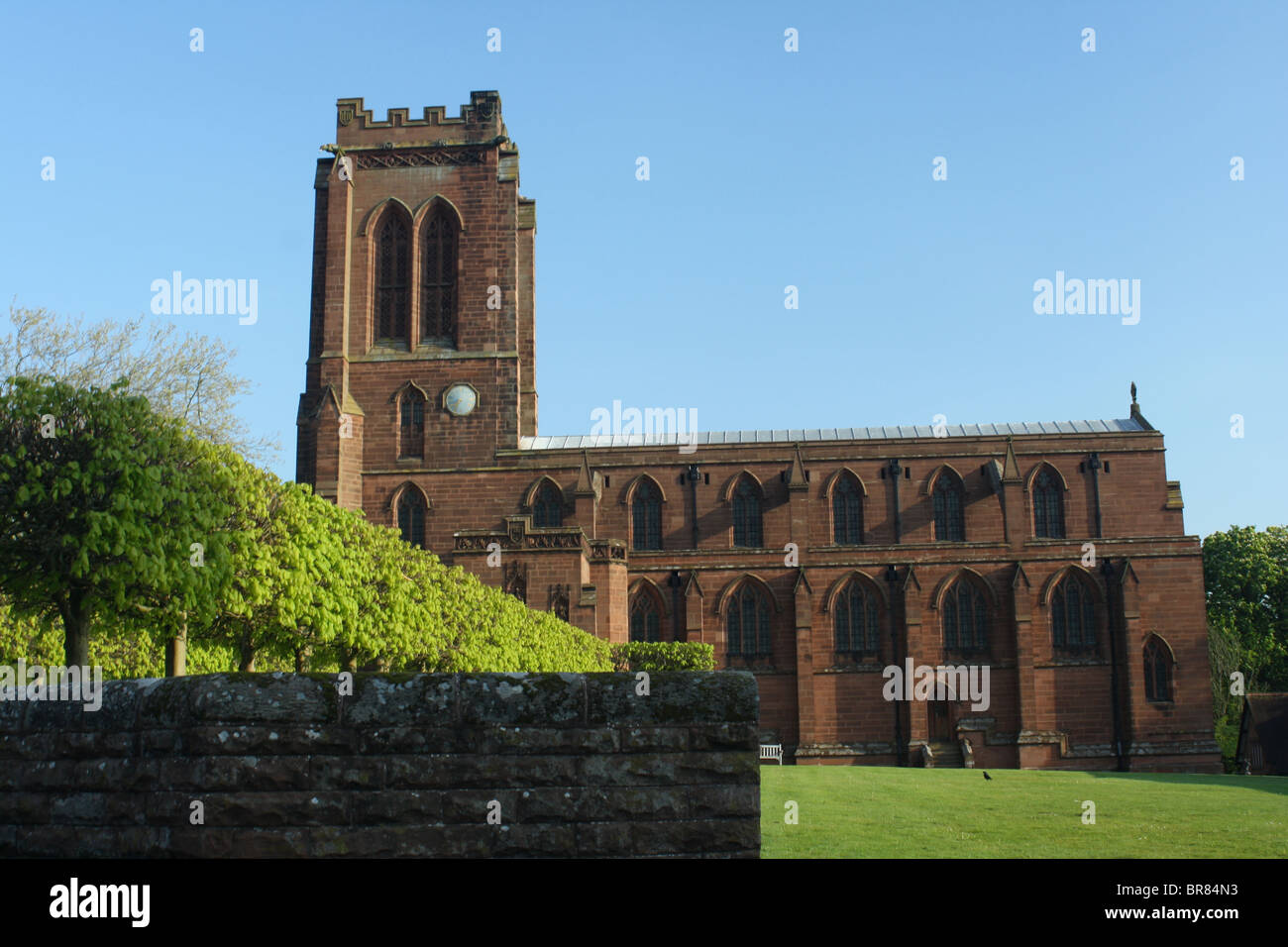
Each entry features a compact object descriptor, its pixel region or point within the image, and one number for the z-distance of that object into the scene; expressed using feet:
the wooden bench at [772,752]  157.38
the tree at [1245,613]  212.84
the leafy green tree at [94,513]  58.23
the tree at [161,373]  136.46
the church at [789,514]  164.96
